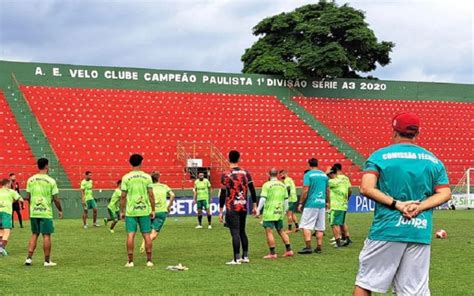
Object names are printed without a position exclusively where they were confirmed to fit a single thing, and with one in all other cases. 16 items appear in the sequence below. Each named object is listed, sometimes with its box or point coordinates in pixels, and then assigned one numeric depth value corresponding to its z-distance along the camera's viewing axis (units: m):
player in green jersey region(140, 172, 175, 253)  15.38
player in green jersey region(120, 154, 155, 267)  12.44
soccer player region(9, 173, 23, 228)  22.75
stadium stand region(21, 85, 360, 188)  32.62
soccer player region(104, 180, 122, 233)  21.77
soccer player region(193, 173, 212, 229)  22.67
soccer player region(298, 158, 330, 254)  14.66
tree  42.31
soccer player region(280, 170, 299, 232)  20.84
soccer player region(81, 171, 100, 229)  23.17
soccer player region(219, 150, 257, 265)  12.84
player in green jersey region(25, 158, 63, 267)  12.54
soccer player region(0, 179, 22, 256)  14.64
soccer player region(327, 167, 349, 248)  15.91
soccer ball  17.95
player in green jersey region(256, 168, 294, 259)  13.77
